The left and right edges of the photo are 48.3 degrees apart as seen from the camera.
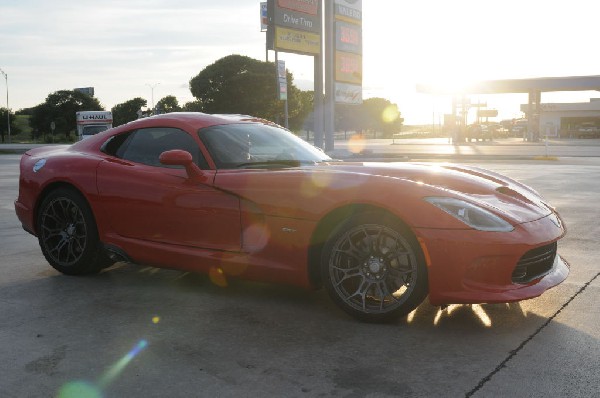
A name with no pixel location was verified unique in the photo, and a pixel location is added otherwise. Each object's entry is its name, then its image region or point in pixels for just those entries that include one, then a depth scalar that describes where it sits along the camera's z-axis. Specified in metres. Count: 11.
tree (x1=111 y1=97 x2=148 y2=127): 96.81
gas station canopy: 54.44
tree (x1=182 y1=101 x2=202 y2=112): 71.88
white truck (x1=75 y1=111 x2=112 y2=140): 44.34
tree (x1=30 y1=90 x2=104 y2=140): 84.12
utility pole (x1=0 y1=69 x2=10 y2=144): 76.01
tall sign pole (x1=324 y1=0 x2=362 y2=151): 35.78
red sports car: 4.02
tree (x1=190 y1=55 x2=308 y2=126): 68.88
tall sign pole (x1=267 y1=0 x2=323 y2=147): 32.69
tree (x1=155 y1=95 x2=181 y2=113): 92.94
